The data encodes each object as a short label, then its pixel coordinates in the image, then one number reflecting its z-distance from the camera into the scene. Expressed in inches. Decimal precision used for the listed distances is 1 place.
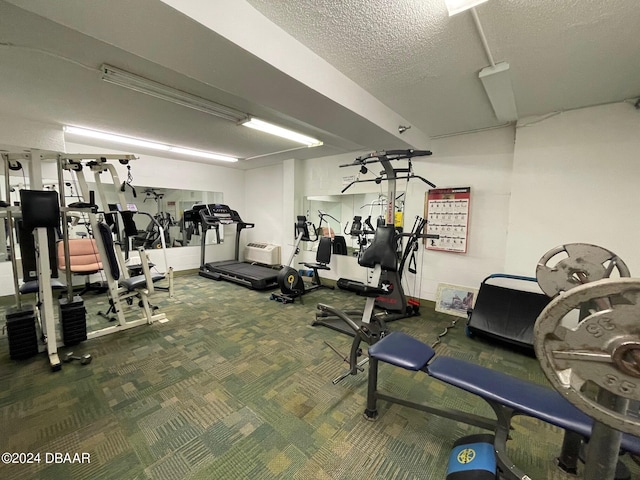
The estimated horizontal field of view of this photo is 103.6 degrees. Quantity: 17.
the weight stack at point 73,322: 107.7
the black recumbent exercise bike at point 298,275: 171.8
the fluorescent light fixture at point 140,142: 147.0
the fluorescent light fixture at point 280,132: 133.3
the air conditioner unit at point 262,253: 244.7
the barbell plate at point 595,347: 26.6
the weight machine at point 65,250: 94.7
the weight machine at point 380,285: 104.9
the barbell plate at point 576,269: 56.4
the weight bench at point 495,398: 47.4
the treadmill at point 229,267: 201.8
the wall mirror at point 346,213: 191.3
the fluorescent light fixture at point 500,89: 81.5
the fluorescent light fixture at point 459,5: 55.3
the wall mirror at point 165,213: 188.9
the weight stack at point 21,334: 98.4
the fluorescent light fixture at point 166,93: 86.3
